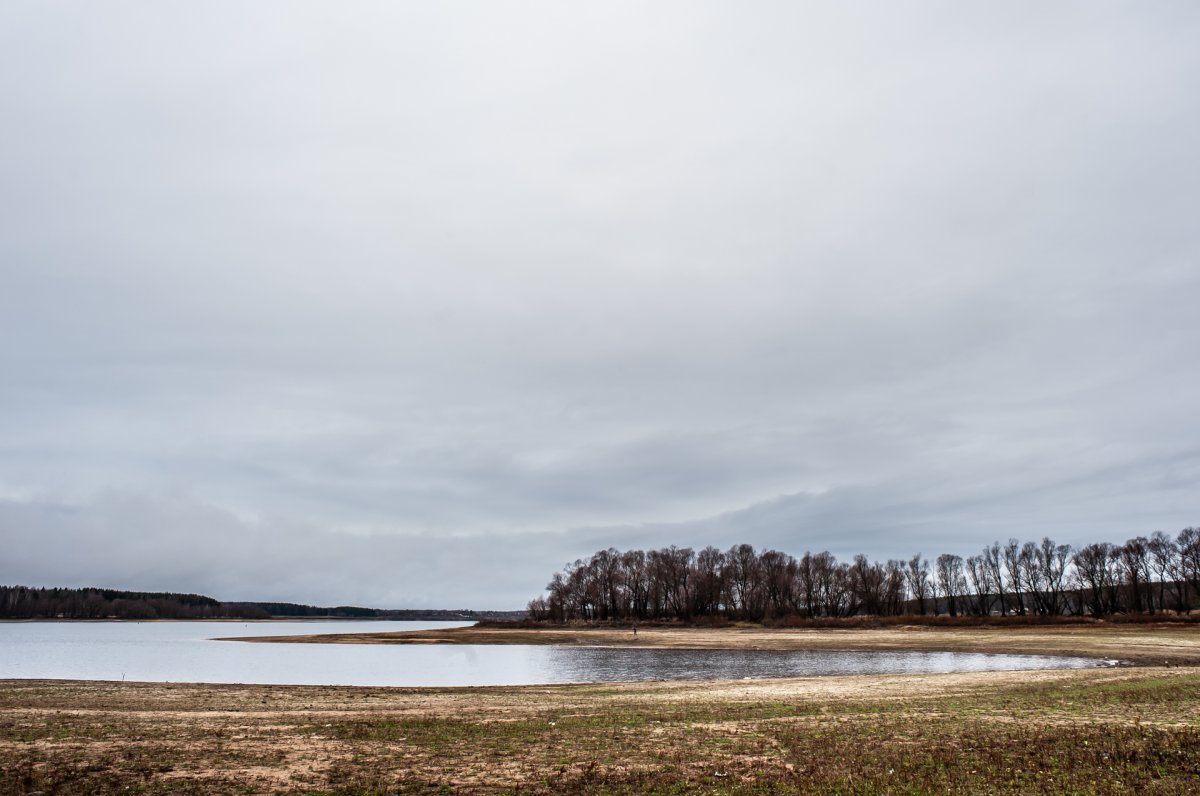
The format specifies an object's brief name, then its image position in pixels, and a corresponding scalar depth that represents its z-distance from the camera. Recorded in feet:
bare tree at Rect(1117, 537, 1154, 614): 458.09
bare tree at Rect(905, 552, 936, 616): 567.59
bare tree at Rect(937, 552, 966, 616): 556.51
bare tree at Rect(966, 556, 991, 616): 530.27
